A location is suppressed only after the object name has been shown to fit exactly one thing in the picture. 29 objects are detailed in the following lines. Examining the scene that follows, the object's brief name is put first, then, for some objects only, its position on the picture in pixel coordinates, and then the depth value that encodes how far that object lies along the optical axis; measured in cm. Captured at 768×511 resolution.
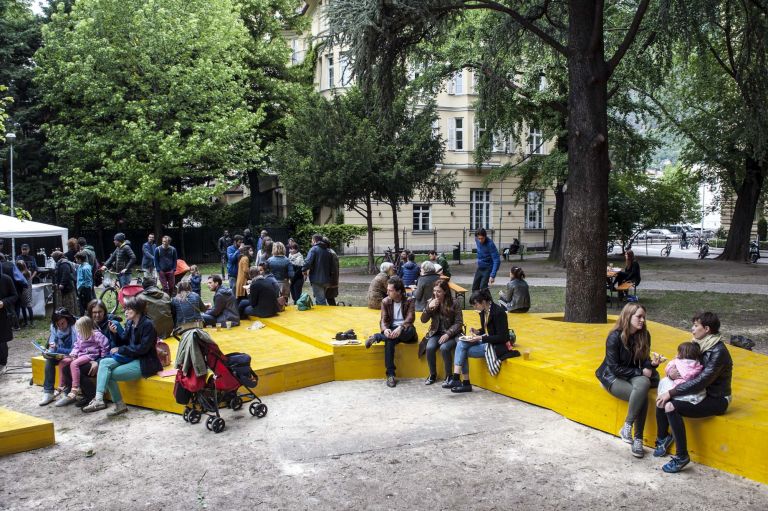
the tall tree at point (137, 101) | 3027
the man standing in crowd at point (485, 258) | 1477
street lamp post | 1959
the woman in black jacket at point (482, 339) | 891
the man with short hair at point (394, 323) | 989
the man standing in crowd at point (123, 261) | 1667
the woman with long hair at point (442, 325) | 949
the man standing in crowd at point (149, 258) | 1780
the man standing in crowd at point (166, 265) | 1778
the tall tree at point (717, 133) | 2928
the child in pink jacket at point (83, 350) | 877
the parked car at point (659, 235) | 6091
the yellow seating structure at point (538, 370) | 649
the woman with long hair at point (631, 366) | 694
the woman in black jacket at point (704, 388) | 641
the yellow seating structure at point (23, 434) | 726
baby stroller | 782
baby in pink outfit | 647
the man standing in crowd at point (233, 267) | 1702
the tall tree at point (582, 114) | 1263
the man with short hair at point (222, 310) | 1237
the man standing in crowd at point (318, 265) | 1471
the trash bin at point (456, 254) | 3316
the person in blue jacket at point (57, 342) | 938
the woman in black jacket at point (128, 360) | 858
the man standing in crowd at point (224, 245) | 2606
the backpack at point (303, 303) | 1416
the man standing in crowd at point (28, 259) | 1695
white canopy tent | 1655
